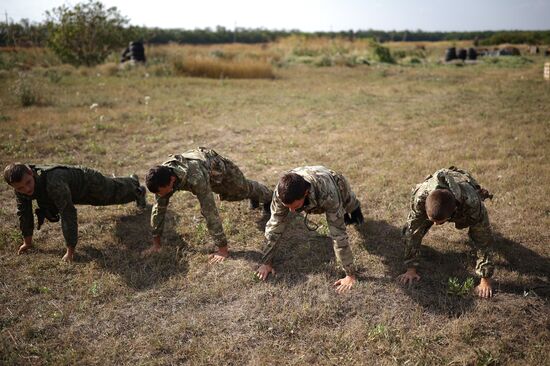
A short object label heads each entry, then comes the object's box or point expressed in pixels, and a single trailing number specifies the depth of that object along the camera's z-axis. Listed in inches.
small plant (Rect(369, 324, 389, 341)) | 123.3
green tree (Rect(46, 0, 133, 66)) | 730.2
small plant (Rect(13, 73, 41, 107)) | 414.9
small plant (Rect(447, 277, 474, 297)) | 137.3
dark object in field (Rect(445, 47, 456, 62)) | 905.5
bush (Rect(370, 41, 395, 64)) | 915.6
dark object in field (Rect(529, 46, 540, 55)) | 1036.2
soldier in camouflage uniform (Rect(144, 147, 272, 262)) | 142.0
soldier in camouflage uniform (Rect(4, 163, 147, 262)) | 151.9
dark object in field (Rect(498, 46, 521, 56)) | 994.7
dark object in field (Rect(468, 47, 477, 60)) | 925.6
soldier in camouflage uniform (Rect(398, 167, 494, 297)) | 129.1
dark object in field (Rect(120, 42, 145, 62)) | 745.0
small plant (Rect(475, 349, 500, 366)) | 113.0
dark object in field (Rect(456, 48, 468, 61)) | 884.0
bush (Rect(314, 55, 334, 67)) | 844.6
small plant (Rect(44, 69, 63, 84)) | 554.6
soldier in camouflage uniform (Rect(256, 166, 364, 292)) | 125.5
